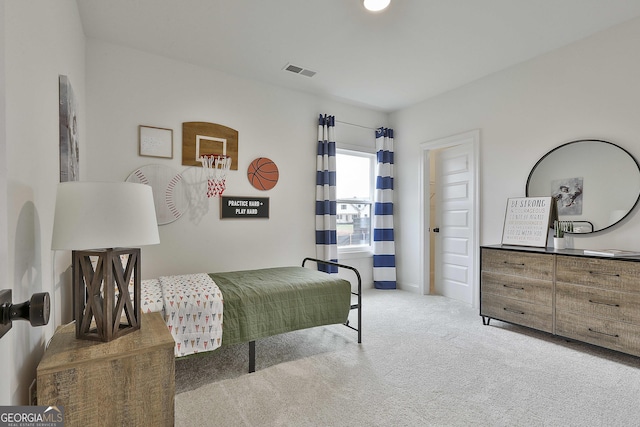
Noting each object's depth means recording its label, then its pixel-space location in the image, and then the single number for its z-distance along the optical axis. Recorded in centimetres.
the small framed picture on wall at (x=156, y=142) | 316
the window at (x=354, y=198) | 465
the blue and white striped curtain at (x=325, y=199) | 420
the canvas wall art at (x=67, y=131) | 178
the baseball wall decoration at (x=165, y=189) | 316
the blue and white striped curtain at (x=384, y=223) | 472
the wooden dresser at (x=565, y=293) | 237
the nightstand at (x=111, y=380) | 107
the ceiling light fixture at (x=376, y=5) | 240
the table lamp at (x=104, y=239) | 118
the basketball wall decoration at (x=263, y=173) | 376
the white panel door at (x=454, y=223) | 409
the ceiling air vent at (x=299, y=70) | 348
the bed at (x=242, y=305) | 211
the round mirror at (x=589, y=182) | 274
